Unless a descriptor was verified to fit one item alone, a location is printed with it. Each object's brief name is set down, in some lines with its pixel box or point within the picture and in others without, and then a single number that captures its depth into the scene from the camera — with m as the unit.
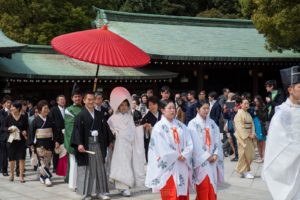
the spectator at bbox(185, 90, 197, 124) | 11.12
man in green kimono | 8.02
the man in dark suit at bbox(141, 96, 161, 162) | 8.66
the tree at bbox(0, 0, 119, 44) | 25.73
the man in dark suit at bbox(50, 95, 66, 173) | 9.22
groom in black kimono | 7.30
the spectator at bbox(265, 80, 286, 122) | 10.24
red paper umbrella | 6.67
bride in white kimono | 7.67
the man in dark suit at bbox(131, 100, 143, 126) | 10.85
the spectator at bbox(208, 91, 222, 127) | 11.34
